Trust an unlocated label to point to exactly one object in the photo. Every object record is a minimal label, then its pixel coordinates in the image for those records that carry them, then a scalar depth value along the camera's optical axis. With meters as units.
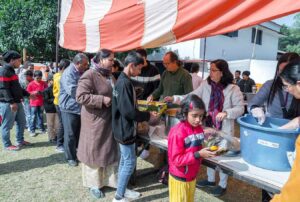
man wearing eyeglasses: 3.92
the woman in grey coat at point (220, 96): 2.93
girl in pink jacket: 2.26
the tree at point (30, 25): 10.58
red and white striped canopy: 1.78
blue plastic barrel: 1.85
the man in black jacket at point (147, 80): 4.60
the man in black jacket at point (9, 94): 4.83
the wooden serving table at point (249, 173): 1.94
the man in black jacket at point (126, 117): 2.76
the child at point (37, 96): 6.28
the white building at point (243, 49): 14.34
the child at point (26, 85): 6.57
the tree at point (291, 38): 45.19
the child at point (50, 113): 5.71
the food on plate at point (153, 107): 2.95
